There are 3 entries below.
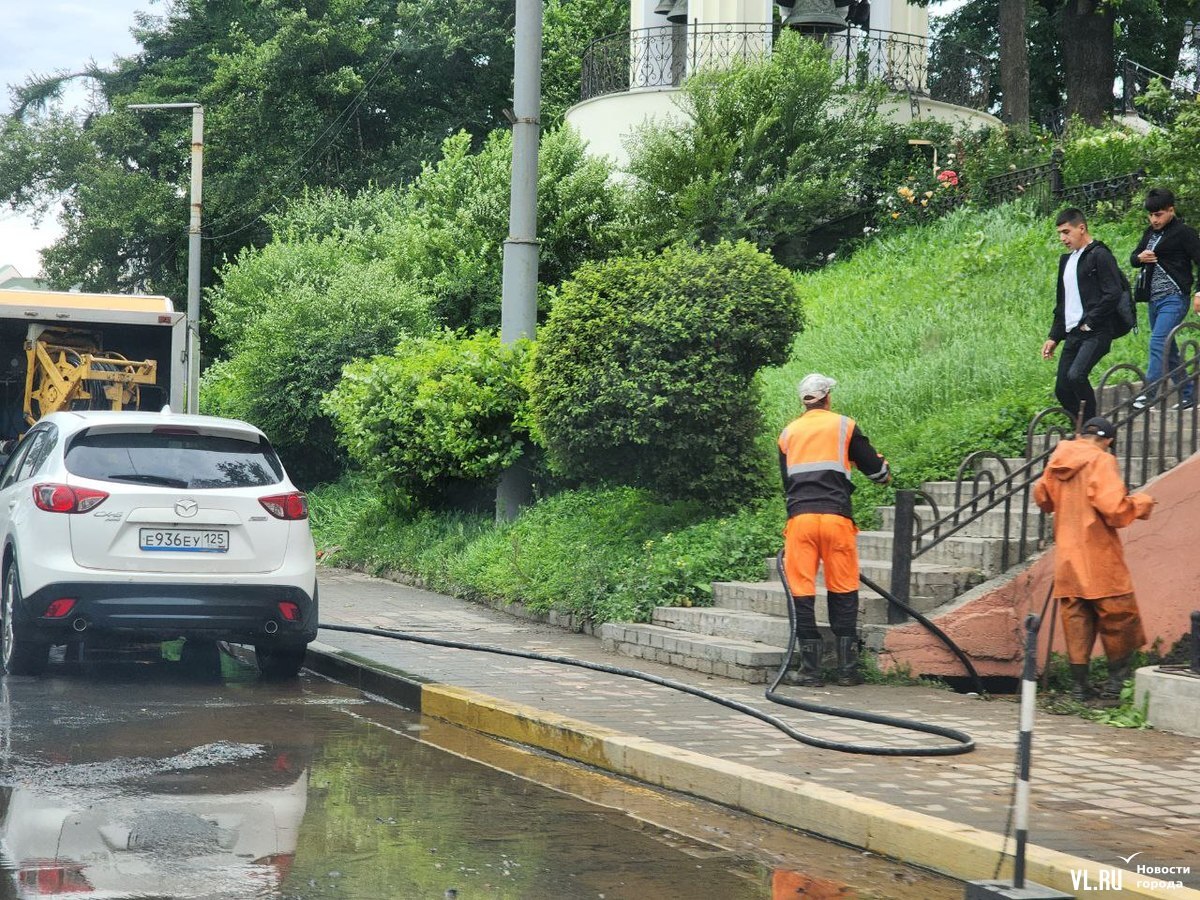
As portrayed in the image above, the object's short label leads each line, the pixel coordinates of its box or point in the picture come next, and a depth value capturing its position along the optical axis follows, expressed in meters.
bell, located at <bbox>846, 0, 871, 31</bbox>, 26.96
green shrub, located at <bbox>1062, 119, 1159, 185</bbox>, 19.27
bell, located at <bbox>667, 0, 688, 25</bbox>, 25.42
